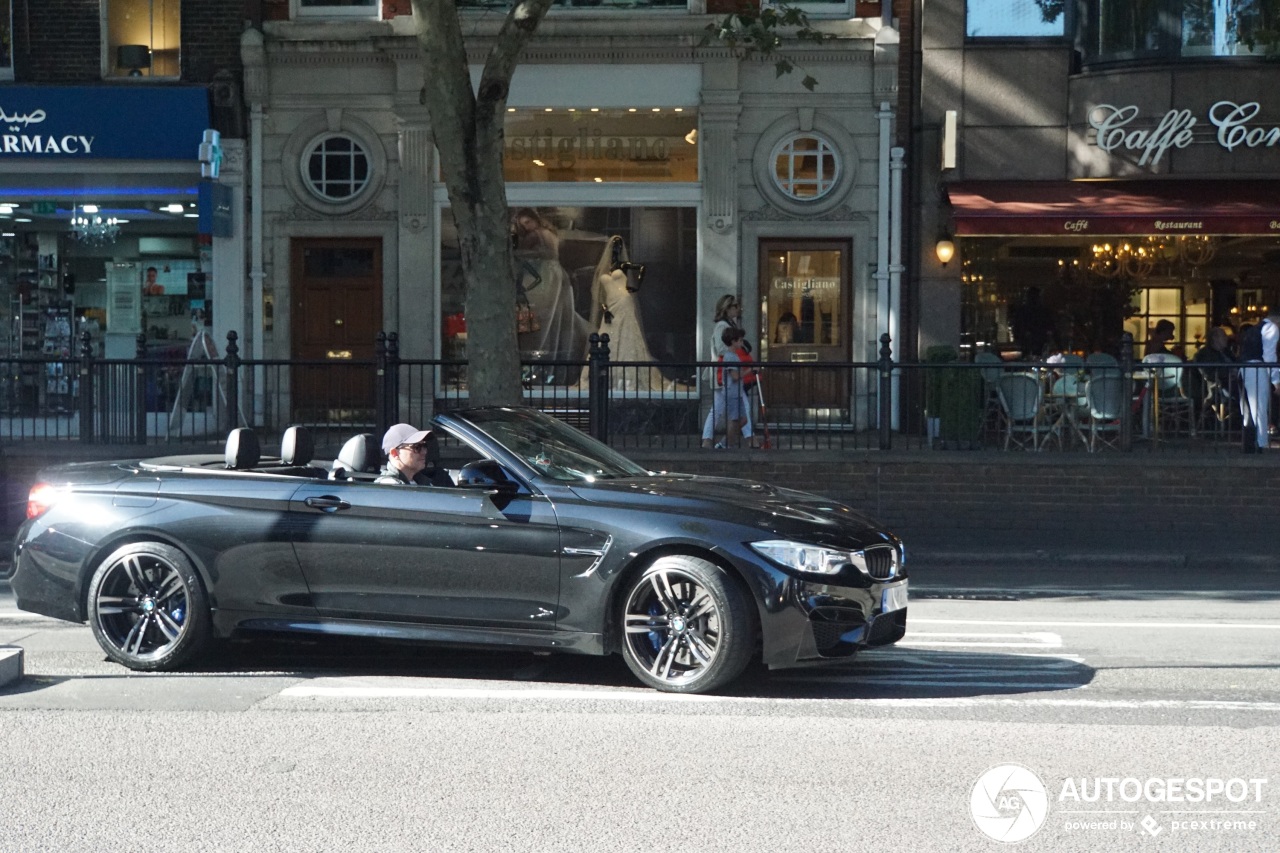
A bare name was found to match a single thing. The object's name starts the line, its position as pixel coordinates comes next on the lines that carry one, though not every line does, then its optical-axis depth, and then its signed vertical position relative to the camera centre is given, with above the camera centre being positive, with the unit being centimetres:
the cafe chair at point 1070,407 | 1454 -33
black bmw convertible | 731 -94
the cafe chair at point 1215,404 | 1437 -30
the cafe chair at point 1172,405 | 1438 -31
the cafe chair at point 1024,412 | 1458 -38
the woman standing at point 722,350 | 1498 +22
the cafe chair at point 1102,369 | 1447 +3
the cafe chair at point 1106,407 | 1448 -33
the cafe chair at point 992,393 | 1466 -21
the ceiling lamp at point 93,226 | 2023 +187
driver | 820 -49
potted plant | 1469 -32
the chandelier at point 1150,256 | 1953 +148
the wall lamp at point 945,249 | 1939 +154
